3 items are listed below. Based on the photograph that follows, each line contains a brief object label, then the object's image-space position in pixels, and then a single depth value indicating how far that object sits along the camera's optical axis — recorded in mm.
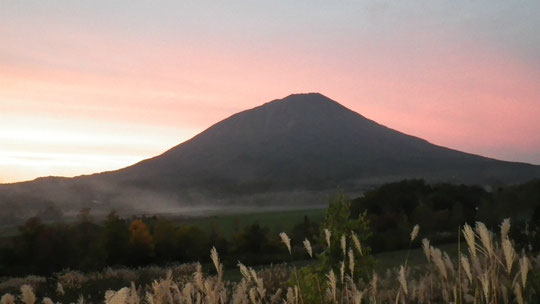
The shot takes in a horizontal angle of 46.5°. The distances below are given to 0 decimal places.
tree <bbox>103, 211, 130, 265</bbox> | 39344
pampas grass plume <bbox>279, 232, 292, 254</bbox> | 4218
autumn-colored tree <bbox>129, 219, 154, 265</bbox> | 40094
